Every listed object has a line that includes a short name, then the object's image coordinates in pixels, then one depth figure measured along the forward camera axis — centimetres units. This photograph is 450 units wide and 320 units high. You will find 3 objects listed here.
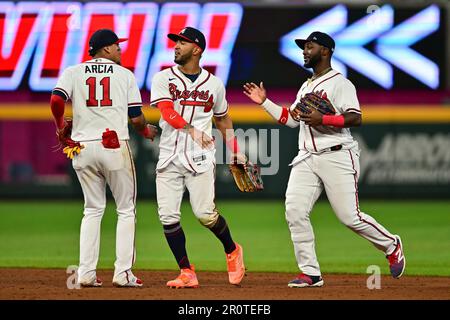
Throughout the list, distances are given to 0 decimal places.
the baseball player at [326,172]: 1566
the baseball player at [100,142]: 1543
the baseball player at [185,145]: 1566
